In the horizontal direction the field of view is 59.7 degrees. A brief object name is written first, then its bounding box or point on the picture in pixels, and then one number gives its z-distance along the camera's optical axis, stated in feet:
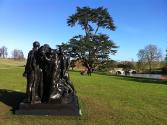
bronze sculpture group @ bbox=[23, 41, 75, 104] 15.83
